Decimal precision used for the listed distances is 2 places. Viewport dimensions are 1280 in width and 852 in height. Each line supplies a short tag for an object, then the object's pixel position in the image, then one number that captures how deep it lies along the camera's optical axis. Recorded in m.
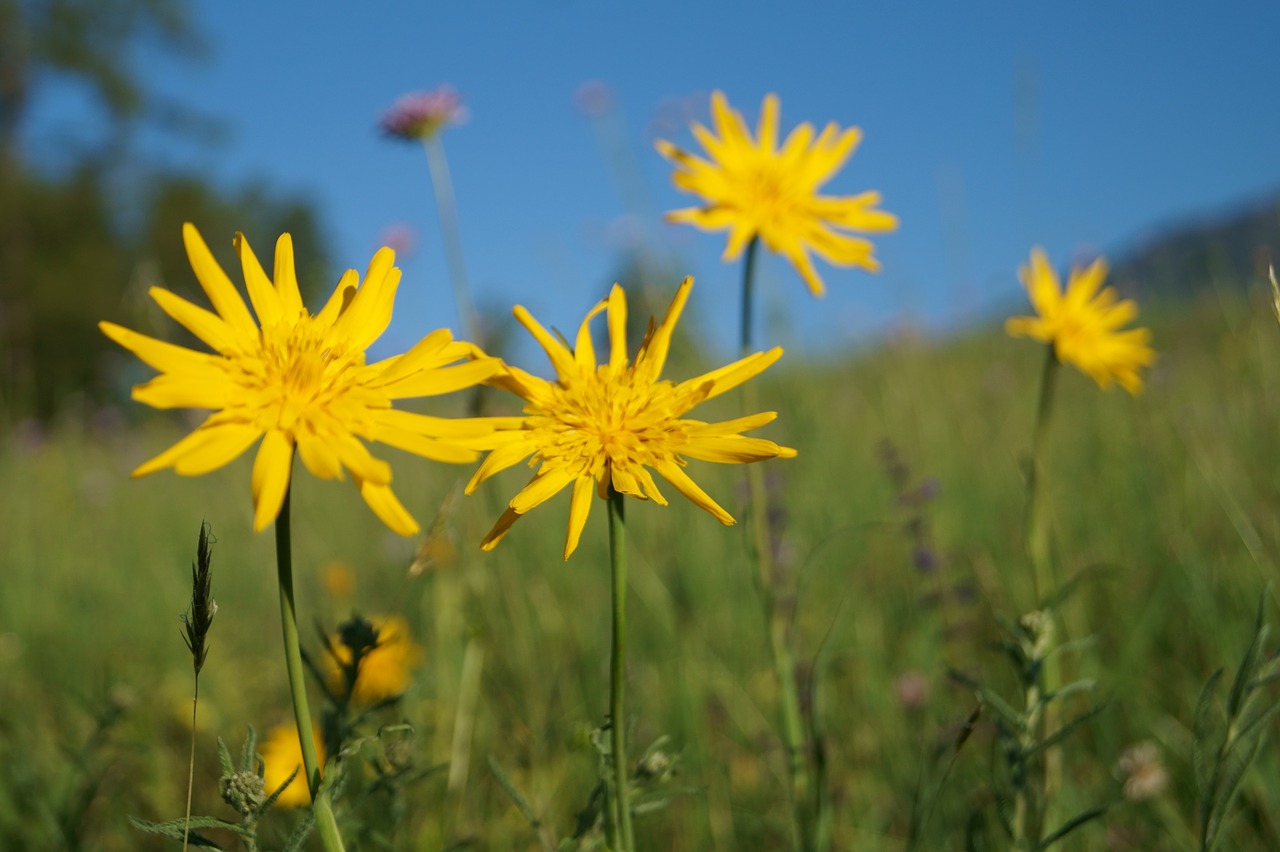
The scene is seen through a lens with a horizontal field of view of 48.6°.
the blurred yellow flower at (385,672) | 0.44
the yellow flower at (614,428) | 0.24
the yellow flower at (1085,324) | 0.35
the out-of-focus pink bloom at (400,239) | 0.52
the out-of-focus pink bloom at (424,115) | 0.41
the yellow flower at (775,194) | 0.32
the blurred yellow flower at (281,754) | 0.42
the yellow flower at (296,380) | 0.22
